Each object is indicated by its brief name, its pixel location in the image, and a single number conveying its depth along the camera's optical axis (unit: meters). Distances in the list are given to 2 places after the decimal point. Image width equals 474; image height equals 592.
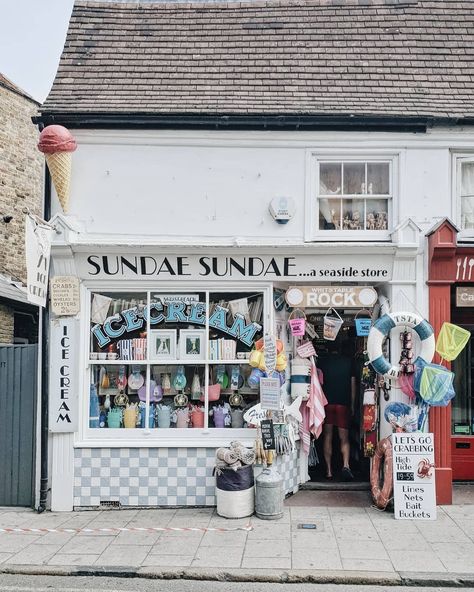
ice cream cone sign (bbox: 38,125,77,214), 8.34
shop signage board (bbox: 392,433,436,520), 7.93
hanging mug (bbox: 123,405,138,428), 8.79
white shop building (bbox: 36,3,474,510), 8.56
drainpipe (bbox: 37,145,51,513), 8.49
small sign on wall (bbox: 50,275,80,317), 8.61
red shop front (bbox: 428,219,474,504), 8.43
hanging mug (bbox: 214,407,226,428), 8.79
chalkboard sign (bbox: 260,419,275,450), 8.02
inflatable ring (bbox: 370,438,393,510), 8.22
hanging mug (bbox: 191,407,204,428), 8.80
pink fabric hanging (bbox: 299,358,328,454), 9.16
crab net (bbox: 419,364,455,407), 8.24
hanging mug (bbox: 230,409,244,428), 8.83
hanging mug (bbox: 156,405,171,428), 8.78
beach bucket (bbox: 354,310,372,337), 8.83
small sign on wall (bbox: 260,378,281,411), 8.03
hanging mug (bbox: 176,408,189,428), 8.82
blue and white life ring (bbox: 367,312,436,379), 8.38
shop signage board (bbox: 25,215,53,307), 7.79
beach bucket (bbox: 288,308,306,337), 8.97
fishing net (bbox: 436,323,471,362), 8.41
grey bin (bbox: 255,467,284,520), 7.93
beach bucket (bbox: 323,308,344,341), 8.97
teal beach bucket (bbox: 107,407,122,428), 8.78
